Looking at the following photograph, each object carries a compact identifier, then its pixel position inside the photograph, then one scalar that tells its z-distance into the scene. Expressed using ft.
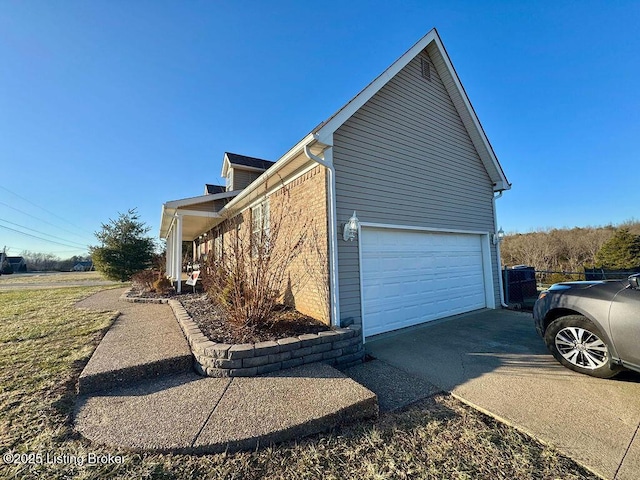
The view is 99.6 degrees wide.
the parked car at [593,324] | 10.51
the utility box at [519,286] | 29.63
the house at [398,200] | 16.90
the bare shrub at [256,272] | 14.92
